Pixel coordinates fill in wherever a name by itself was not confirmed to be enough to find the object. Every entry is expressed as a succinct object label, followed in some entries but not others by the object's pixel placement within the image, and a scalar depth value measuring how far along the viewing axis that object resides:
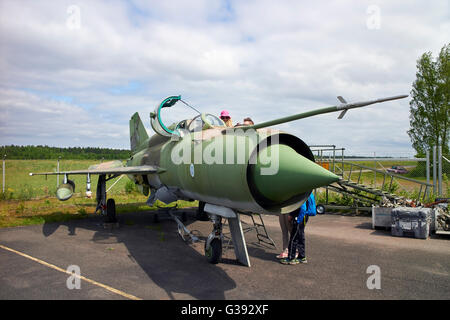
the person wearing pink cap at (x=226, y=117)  7.46
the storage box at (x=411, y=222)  8.23
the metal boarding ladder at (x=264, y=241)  7.34
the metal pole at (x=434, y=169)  12.56
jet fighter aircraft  3.73
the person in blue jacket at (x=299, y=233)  5.94
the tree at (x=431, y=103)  25.34
